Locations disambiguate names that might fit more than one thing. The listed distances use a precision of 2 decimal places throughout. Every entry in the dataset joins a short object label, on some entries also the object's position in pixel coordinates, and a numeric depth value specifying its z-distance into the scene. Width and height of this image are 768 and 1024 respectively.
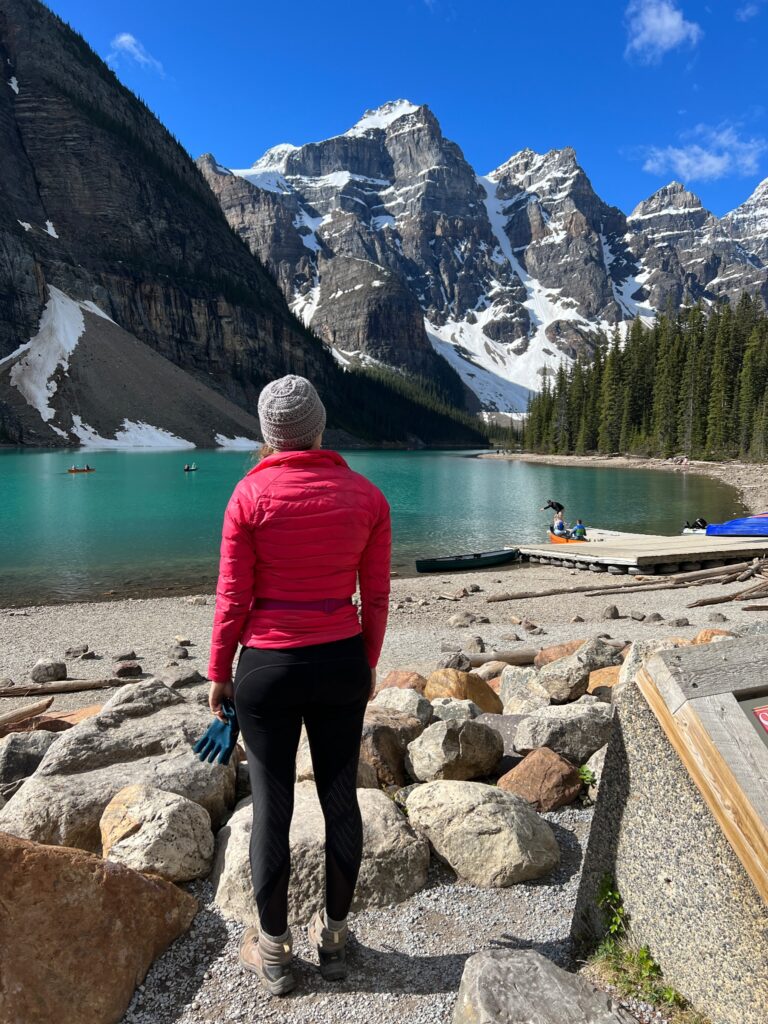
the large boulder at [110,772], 3.81
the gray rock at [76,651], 12.15
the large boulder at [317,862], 3.42
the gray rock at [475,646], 11.38
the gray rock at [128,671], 10.59
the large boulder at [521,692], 6.62
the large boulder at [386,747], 4.75
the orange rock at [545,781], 4.48
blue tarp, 23.50
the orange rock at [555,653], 9.62
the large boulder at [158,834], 3.51
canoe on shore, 22.84
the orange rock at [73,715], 6.58
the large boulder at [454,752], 4.68
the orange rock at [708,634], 7.31
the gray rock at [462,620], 14.82
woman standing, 2.80
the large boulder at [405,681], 8.15
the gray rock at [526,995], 2.41
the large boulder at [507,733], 5.09
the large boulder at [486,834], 3.71
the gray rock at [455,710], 5.90
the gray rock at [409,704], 5.79
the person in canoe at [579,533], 25.89
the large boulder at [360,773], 4.47
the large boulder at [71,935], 2.71
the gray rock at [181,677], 9.59
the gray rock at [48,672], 10.25
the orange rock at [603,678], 6.73
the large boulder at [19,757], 4.65
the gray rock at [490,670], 9.47
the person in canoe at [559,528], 26.55
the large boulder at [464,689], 7.00
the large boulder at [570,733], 4.94
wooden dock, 20.72
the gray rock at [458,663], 9.82
